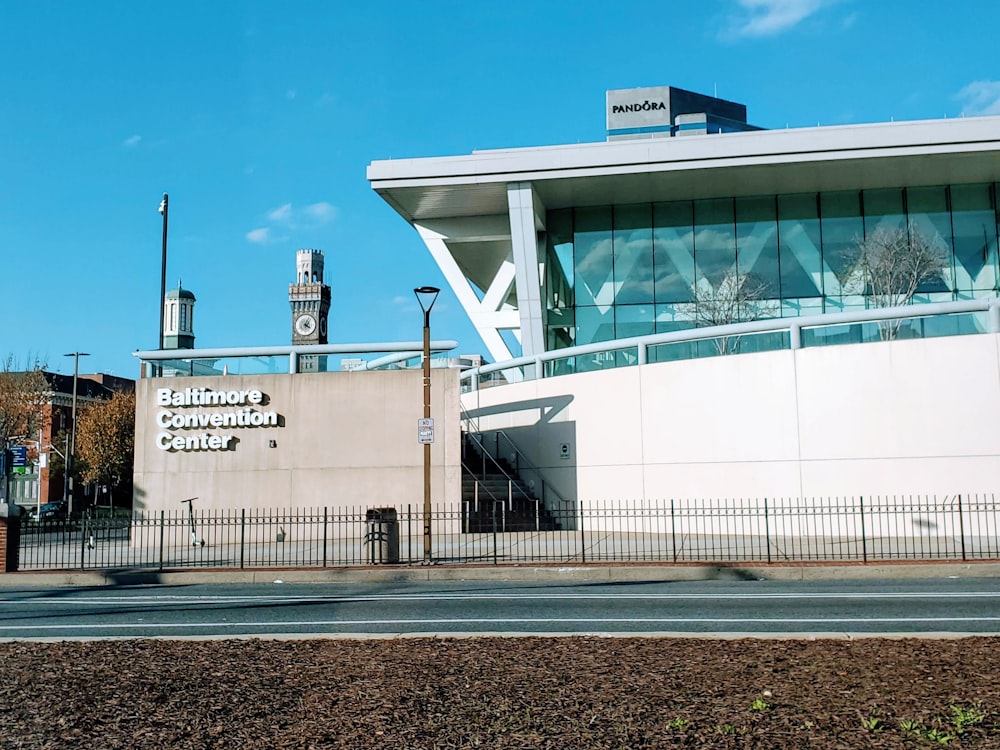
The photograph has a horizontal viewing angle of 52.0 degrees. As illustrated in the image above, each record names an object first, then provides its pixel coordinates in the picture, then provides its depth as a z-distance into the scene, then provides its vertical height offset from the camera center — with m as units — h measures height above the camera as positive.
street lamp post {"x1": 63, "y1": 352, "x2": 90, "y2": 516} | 71.72 +4.79
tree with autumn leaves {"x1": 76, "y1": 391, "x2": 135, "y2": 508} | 76.56 +5.33
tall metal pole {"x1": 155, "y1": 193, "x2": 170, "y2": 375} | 38.72 +9.47
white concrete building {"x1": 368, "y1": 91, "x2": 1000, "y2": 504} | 25.77 +7.94
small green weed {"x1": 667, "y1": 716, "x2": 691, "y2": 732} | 6.64 -1.44
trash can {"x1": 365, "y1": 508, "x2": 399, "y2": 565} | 20.94 -0.56
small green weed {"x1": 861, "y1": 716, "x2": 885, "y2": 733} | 6.58 -1.46
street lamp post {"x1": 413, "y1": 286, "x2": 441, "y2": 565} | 20.69 +1.98
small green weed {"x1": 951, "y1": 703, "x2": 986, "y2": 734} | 6.55 -1.43
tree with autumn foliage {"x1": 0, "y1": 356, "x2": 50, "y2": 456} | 54.66 +6.21
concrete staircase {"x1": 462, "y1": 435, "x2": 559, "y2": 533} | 29.55 +0.24
